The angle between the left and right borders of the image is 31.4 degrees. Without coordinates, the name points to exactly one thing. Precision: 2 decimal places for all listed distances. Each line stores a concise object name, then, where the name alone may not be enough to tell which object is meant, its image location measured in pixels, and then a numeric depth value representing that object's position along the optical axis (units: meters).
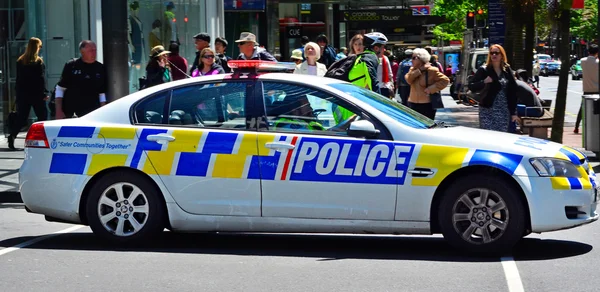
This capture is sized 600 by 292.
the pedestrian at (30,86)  15.91
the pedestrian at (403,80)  20.67
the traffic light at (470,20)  34.15
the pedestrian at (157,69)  13.50
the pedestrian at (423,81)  13.50
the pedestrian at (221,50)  14.84
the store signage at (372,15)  37.47
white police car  7.73
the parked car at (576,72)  65.46
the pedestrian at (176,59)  14.80
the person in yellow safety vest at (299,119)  8.09
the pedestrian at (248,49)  12.92
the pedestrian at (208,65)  12.63
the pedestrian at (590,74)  20.23
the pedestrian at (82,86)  11.86
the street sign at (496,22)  24.75
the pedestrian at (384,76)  15.15
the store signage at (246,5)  27.47
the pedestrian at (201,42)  13.77
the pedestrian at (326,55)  19.66
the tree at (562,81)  16.97
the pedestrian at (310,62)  13.48
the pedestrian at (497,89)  11.95
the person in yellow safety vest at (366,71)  12.54
